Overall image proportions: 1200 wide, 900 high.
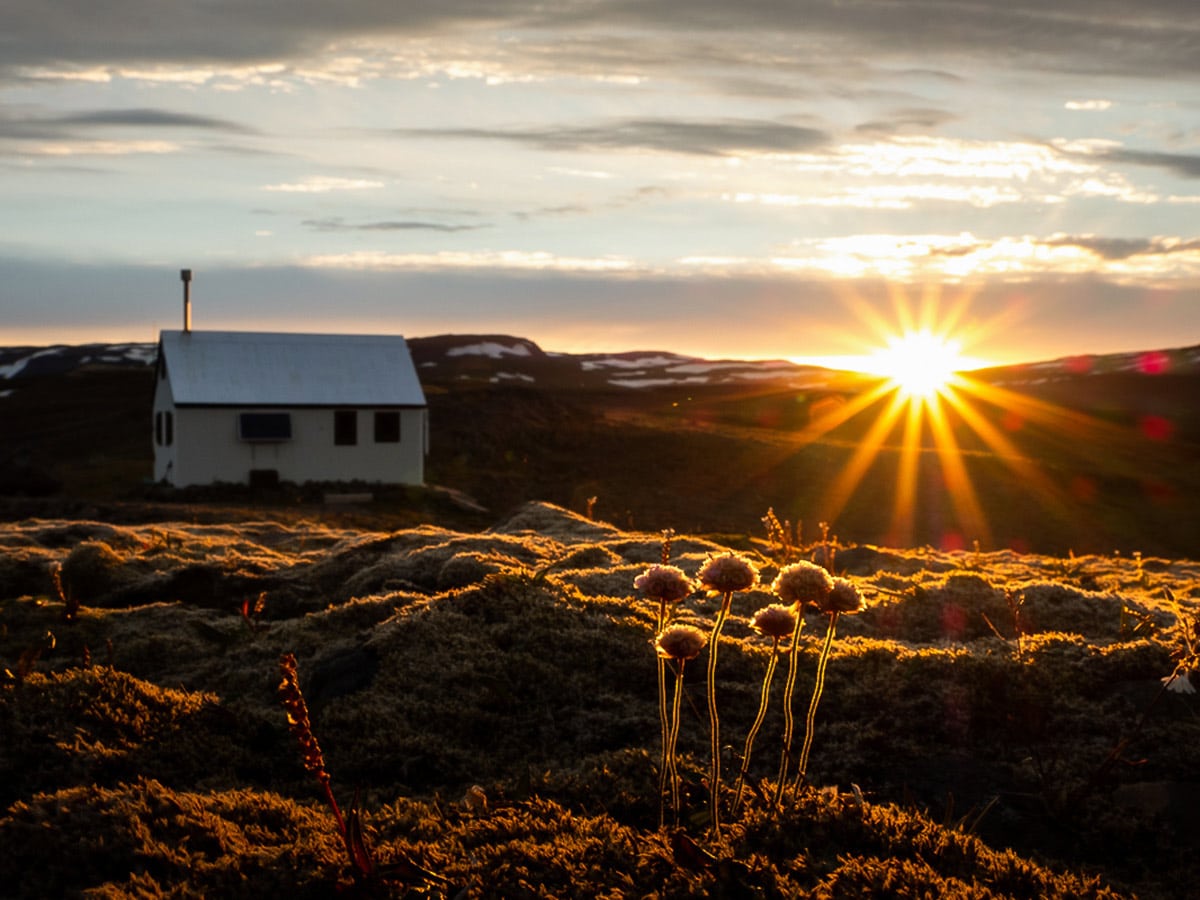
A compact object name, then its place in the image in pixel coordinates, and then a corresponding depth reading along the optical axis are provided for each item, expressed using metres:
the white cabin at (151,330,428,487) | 36.31
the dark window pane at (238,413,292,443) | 36.47
